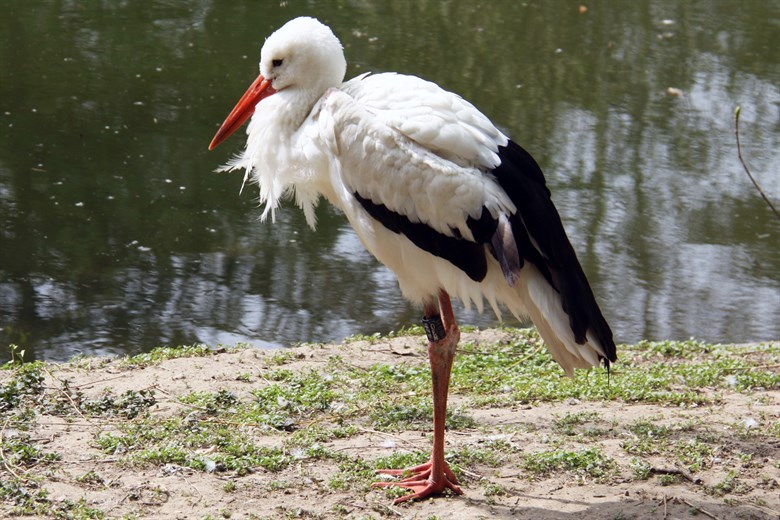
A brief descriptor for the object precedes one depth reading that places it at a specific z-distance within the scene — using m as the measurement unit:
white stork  7.78
